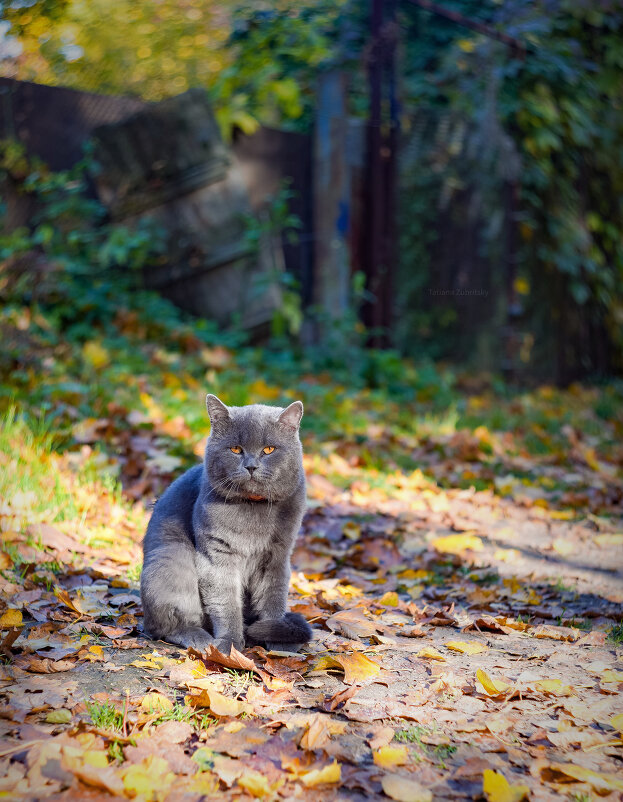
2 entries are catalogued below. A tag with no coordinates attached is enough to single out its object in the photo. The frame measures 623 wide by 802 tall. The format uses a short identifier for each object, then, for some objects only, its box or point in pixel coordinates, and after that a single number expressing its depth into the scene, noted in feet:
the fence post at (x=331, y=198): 25.21
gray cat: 8.40
